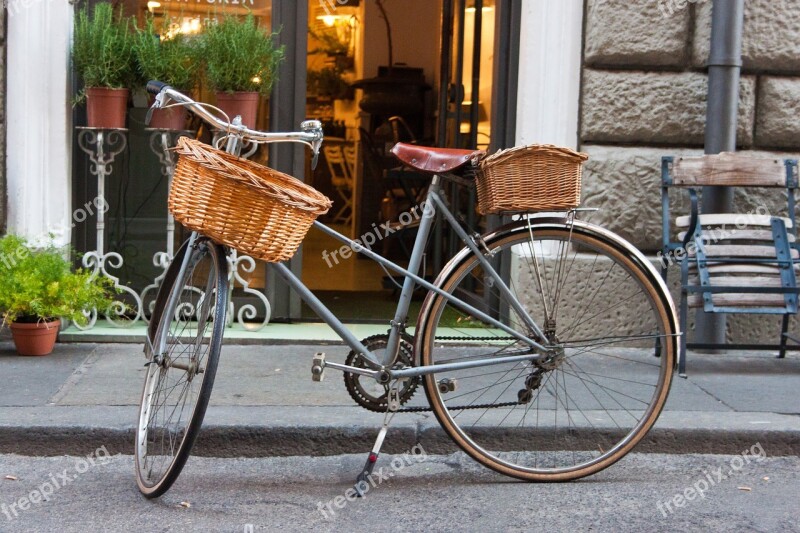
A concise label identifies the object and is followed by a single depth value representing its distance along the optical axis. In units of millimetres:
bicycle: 7250
